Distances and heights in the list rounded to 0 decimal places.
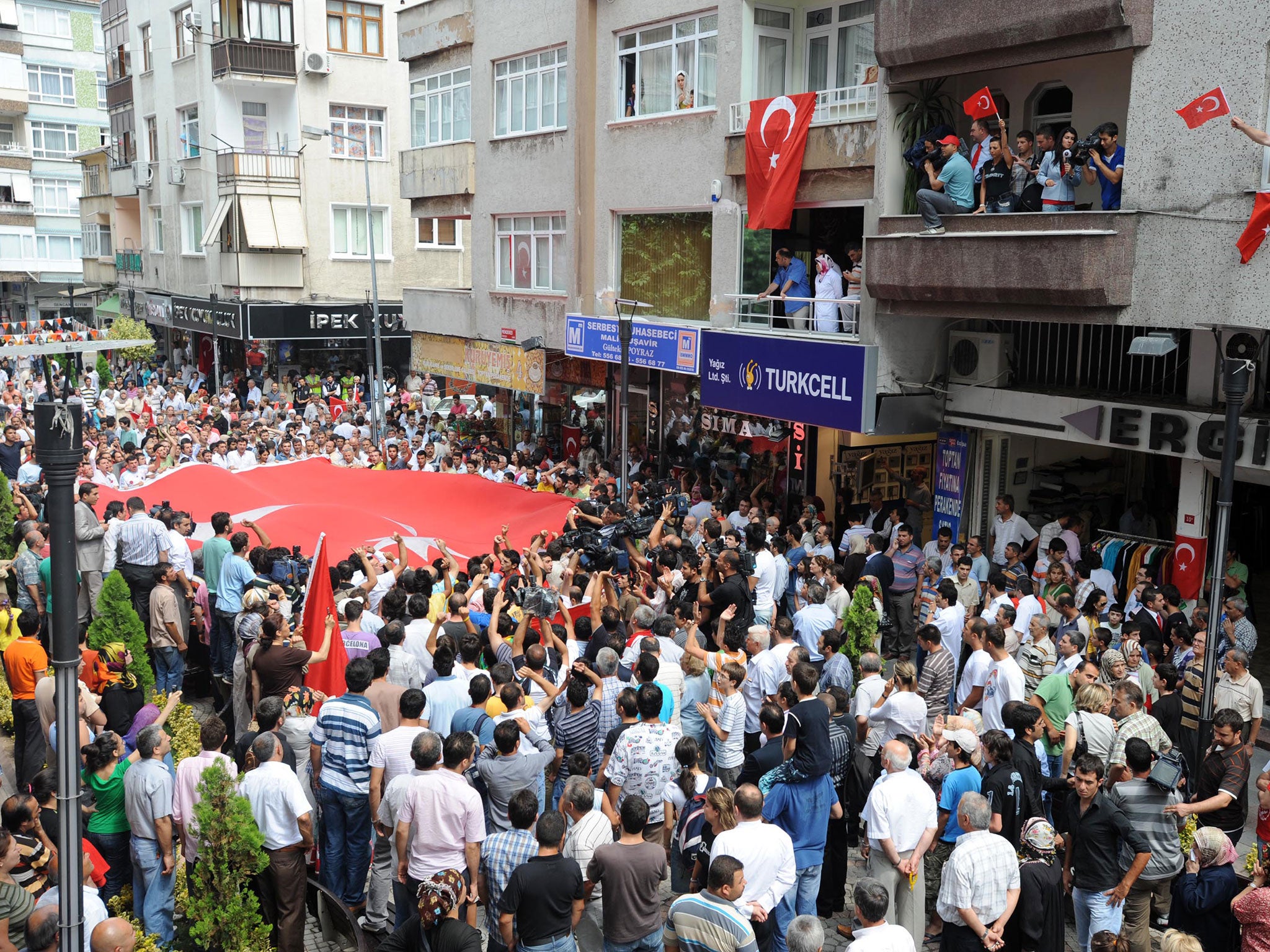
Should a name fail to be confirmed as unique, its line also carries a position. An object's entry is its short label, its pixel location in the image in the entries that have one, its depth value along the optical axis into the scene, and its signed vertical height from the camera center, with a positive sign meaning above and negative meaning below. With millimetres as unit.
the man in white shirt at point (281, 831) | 7531 -3638
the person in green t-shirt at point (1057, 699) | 9273 -3344
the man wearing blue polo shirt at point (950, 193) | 14312 +1109
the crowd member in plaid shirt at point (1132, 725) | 8523 -3280
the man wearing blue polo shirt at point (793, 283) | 17438 -51
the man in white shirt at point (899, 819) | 7414 -3461
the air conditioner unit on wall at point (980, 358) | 15562 -1045
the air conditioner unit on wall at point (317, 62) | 37844 +7021
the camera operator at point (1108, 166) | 12742 +1301
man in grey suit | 13492 -3314
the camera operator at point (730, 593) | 12195 -3316
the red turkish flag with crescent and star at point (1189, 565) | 13305 -3250
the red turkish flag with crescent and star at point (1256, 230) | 11125 +526
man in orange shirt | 10180 -3747
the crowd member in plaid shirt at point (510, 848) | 6766 -3377
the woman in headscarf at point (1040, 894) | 6918 -3663
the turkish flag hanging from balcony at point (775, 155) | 16547 +1836
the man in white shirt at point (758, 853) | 6777 -3366
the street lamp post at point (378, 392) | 26953 -2829
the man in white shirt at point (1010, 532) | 14936 -3233
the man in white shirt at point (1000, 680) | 9430 -3257
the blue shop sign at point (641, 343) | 18750 -1117
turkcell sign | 15531 -1404
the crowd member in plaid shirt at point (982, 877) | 6797 -3507
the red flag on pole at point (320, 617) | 10297 -3236
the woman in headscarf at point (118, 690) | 9344 -3451
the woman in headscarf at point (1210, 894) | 7008 -3734
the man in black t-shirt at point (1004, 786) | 7566 -3309
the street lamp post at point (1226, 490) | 9367 -1696
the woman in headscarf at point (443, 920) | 6082 -3407
